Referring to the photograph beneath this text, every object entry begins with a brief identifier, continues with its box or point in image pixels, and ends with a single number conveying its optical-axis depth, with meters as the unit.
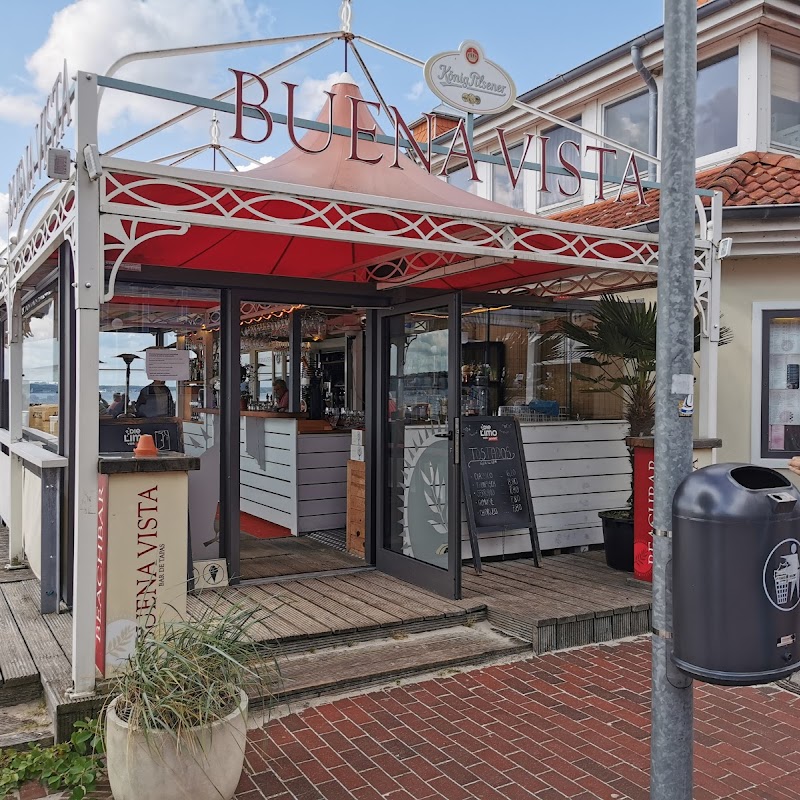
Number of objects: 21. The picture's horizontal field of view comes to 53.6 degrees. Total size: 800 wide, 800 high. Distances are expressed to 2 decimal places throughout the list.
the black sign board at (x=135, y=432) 5.66
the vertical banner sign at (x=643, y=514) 5.79
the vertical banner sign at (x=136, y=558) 3.65
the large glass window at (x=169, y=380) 5.69
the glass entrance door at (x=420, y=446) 5.30
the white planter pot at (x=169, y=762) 2.74
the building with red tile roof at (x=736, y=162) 6.63
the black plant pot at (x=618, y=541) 6.19
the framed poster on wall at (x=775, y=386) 6.68
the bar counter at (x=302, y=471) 7.54
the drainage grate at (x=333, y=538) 7.10
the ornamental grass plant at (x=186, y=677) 2.75
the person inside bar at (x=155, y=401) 5.77
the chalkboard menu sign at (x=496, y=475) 6.25
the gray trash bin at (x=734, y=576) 2.20
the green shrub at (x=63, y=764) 3.12
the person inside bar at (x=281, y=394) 8.95
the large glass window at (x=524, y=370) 6.79
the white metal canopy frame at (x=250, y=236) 3.56
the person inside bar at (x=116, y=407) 5.69
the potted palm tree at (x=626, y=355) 6.25
